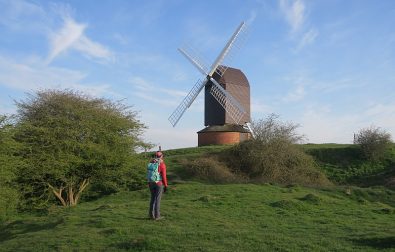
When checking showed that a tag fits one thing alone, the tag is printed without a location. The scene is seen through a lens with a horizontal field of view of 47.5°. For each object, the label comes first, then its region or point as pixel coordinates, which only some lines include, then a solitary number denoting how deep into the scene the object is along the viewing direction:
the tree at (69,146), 25.54
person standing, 13.55
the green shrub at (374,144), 40.03
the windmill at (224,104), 47.22
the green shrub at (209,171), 32.09
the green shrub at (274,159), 33.41
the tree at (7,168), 21.56
